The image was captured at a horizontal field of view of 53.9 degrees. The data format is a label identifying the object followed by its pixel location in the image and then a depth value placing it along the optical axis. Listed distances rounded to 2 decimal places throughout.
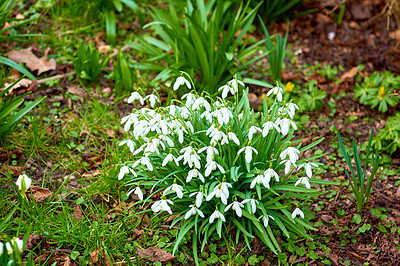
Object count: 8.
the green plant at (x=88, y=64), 3.42
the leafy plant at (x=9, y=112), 2.69
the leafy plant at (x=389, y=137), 3.08
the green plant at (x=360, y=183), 2.51
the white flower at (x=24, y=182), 2.08
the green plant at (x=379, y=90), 3.44
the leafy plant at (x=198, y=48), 3.37
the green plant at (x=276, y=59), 3.53
